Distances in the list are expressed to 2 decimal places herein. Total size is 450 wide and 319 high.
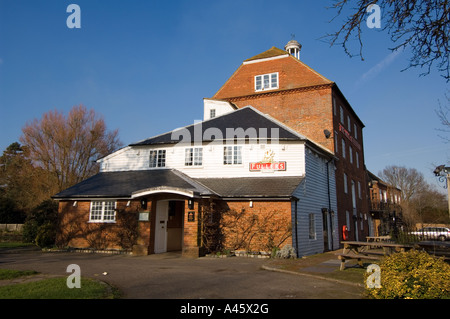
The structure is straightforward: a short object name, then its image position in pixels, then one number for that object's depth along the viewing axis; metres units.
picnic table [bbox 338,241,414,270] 8.77
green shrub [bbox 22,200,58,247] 17.14
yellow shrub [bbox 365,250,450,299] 5.43
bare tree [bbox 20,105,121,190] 33.25
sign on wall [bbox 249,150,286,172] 16.83
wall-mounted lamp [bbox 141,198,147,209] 15.07
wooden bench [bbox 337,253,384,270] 8.99
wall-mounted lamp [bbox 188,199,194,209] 14.16
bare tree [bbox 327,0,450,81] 5.87
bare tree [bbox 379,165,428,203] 51.67
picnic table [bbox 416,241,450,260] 8.51
